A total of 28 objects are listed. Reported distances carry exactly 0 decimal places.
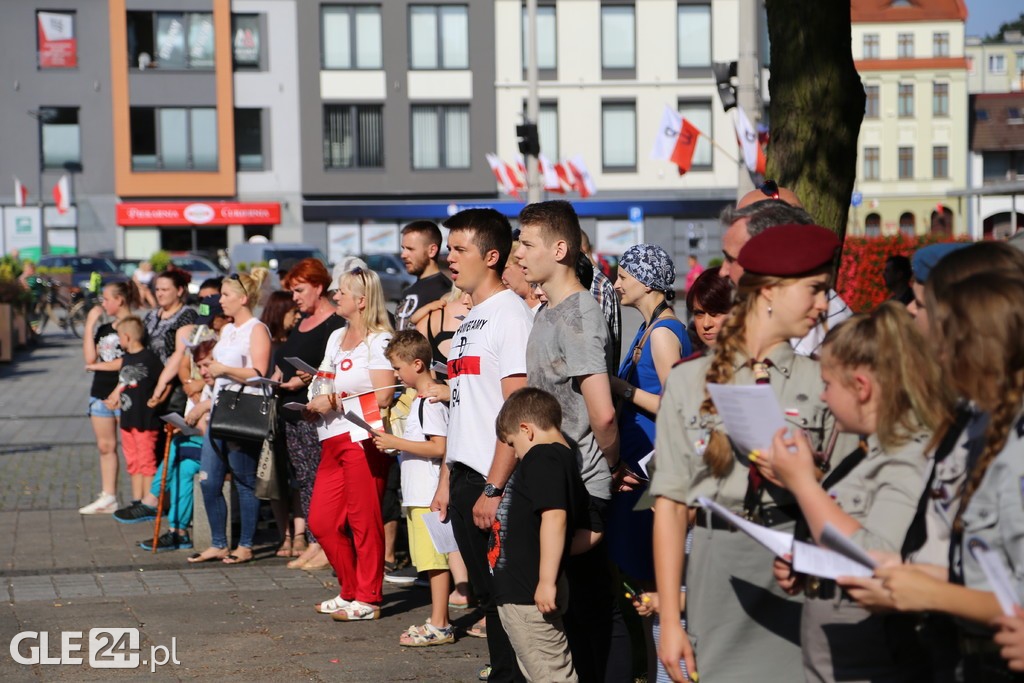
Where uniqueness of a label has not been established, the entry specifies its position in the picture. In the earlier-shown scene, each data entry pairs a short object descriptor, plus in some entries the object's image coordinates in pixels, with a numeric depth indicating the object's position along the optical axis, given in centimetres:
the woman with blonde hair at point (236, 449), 866
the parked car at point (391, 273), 4006
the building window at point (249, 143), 4981
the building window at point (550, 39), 5019
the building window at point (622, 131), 5059
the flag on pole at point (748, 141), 1332
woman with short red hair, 834
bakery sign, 4881
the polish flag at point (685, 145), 2267
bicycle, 2956
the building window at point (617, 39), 5038
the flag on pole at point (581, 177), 4375
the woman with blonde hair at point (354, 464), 705
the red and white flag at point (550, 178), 4216
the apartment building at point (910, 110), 6644
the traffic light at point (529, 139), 2345
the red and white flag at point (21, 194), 4662
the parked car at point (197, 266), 3956
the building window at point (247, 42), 4962
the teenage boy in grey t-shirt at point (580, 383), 454
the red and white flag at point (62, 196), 4653
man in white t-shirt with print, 524
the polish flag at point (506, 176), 4322
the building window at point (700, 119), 5019
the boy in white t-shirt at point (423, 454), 655
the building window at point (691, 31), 5038
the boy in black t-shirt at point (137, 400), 999
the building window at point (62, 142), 4906
